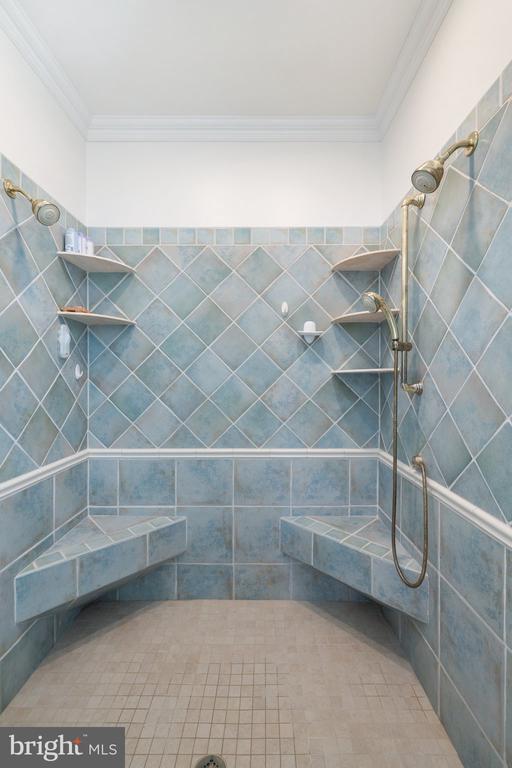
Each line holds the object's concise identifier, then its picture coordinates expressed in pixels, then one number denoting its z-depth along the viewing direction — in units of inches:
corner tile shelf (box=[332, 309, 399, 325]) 79.6
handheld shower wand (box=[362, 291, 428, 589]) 61.1
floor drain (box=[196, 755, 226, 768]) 50.4
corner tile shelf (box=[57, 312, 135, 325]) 78.0
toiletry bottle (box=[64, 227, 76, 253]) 78.4
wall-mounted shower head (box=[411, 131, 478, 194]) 49.4
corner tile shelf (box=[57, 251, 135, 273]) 76.7
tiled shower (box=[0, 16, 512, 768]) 65.3
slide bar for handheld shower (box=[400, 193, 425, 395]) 65.0
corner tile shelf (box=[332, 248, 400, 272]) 77.7
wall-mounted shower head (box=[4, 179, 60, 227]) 61.1
